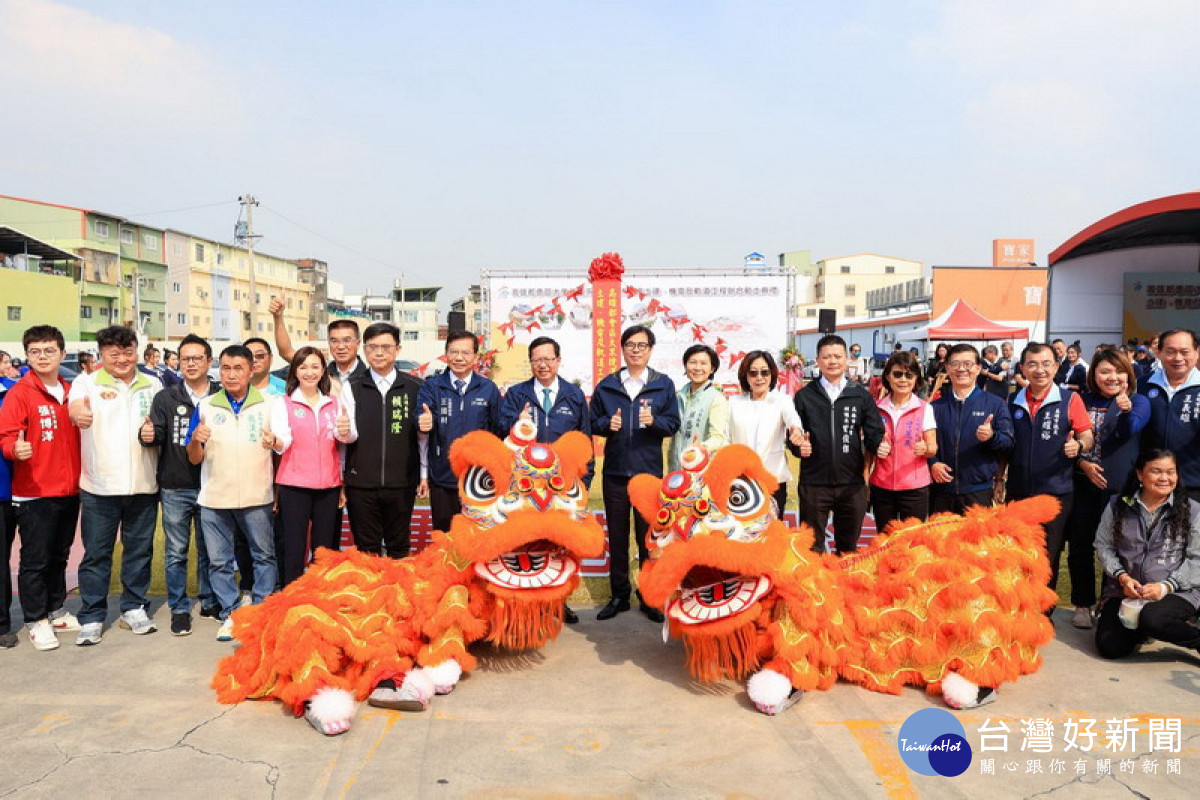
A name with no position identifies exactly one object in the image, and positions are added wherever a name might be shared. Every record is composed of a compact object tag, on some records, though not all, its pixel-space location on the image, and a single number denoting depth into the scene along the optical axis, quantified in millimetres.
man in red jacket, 3748
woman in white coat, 3975
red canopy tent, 15820
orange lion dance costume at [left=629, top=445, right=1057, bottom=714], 3072
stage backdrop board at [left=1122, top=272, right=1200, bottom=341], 16250
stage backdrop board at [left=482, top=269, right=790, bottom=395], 10734
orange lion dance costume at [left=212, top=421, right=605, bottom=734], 3062
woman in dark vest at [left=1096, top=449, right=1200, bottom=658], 3531
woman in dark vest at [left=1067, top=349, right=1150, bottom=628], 4008
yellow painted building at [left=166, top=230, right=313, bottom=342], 35312
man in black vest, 3971
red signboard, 10547
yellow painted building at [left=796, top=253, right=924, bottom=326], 46188
